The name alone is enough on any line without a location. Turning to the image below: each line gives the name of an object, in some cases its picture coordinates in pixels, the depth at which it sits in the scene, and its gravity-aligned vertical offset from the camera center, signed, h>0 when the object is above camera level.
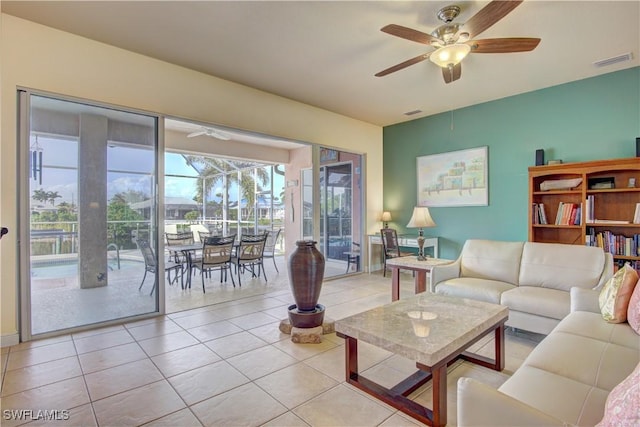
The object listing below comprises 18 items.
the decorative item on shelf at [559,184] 4.02 +0.38
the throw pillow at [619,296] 2.06 -0.56
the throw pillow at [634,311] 1.89 -0.61
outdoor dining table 4.98 -0.58
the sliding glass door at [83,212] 2.94 +0.05
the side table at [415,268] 3.73 -0.65
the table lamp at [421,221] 4.06 -0.09
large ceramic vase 2.97 -0.66
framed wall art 5.03 +0.60
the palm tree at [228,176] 8.58 +1.12
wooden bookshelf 3.72 +0.15
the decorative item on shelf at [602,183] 3.84 +0.37
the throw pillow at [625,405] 0.81 -0.53
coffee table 1.75 -0.74
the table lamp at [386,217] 6.20 -0.06
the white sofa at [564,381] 1.03 -0.75
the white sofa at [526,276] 2.74 -0.65
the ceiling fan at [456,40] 2.28 +1.38
